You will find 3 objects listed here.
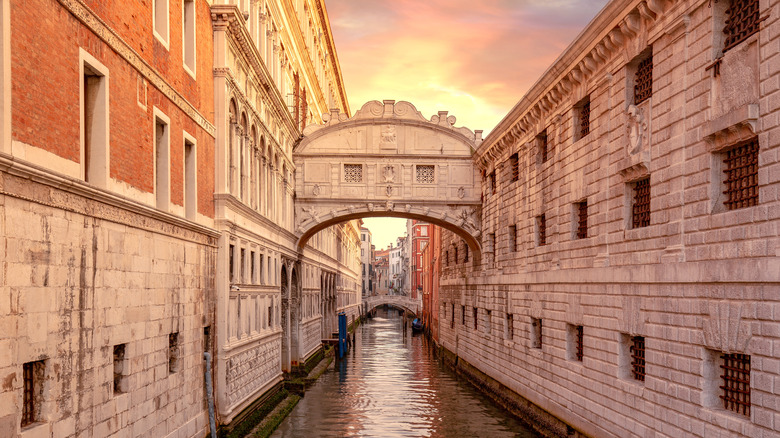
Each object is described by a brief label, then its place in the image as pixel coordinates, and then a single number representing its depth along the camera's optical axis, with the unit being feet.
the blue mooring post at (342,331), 132.87
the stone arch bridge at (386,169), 92.84
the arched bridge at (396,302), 249.51
